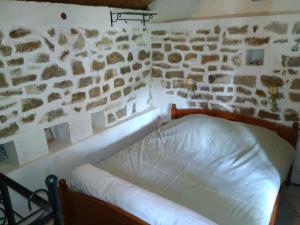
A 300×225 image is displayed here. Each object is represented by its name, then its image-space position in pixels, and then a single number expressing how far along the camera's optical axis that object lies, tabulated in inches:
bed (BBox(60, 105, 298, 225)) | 65.6
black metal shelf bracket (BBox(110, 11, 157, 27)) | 112.5
